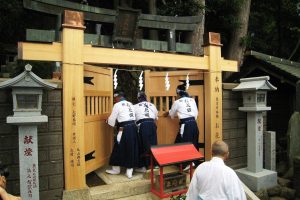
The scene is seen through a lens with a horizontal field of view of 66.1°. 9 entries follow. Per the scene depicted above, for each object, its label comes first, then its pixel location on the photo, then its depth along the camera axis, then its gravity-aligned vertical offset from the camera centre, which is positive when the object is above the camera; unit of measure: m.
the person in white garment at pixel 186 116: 5.98 -0.44
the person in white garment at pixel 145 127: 5.80 -0.71
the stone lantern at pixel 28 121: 3.94 -0.37
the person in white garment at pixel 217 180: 2.91 -1.05
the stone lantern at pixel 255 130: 6.20 -0.86
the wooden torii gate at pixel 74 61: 4.45 +0.80
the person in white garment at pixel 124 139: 5.46 -0.95
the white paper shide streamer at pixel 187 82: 6.34 +0.48
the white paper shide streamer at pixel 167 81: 5.99 +0.48
